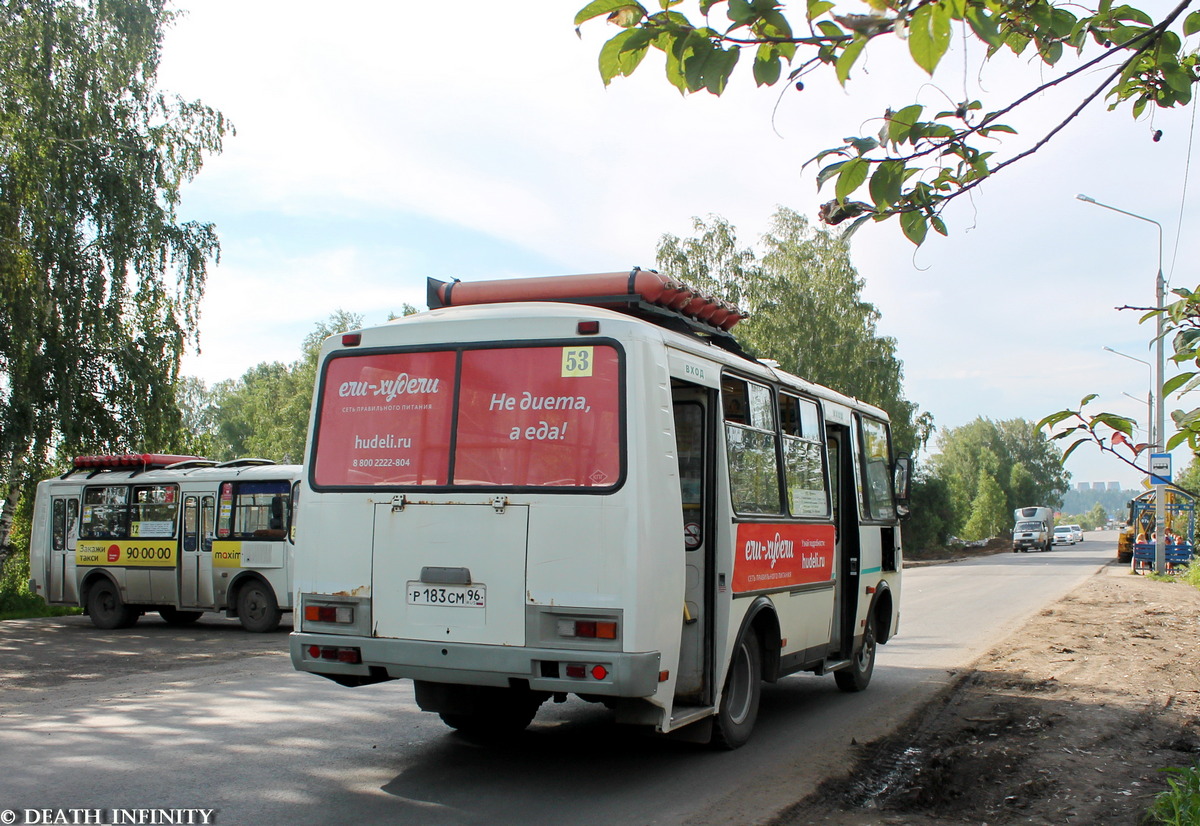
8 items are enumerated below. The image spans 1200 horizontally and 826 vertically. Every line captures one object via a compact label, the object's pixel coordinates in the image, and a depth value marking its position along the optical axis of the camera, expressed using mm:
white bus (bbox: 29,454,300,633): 15859
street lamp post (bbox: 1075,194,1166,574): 27422
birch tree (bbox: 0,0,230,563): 19109
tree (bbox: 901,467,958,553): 52375
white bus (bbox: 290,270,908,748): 5754
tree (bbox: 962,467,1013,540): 85500
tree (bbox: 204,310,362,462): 68375
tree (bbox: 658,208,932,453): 44188
